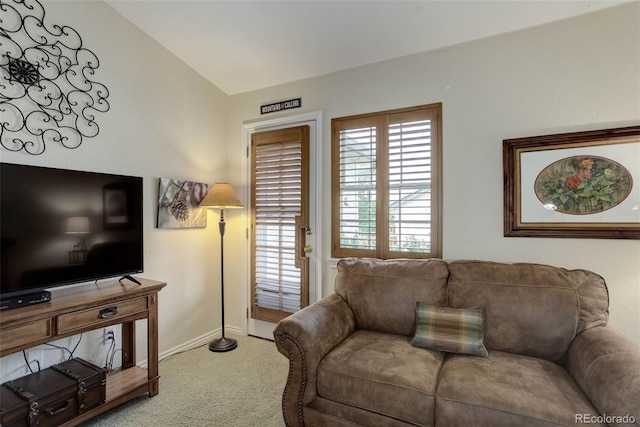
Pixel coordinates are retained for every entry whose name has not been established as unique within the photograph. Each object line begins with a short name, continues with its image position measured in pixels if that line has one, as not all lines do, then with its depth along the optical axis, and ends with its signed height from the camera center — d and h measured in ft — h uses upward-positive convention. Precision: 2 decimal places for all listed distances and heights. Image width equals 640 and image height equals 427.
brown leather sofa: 4.47 -2.55
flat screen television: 5.67 -0.20
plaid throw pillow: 5.95 -2.26
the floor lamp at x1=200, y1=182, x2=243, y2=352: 9.44 +0.42
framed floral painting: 6.49 +0.65
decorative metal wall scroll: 6.23 +2.92
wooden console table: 5.28 -1.98
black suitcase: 5.23 -3.15
